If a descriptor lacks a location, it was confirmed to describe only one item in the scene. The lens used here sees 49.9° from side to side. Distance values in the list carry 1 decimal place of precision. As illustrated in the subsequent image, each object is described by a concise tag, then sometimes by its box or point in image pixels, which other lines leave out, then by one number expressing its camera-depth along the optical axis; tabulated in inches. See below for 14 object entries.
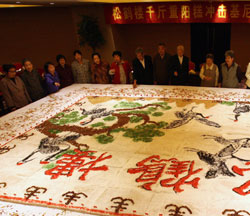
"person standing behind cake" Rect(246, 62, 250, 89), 146.9
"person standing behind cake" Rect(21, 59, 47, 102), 170.1
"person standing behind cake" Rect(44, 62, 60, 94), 174.1
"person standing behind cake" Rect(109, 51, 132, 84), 175.5
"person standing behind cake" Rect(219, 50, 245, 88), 148.1
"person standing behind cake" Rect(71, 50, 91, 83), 188.7
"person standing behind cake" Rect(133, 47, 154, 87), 174.7
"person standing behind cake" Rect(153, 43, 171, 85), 175.0
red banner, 225.0
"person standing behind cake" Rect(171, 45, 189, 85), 169.6
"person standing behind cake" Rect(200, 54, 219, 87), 157.0
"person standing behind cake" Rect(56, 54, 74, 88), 185.5
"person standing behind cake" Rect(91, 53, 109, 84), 178.9
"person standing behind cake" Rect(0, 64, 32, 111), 158.7
